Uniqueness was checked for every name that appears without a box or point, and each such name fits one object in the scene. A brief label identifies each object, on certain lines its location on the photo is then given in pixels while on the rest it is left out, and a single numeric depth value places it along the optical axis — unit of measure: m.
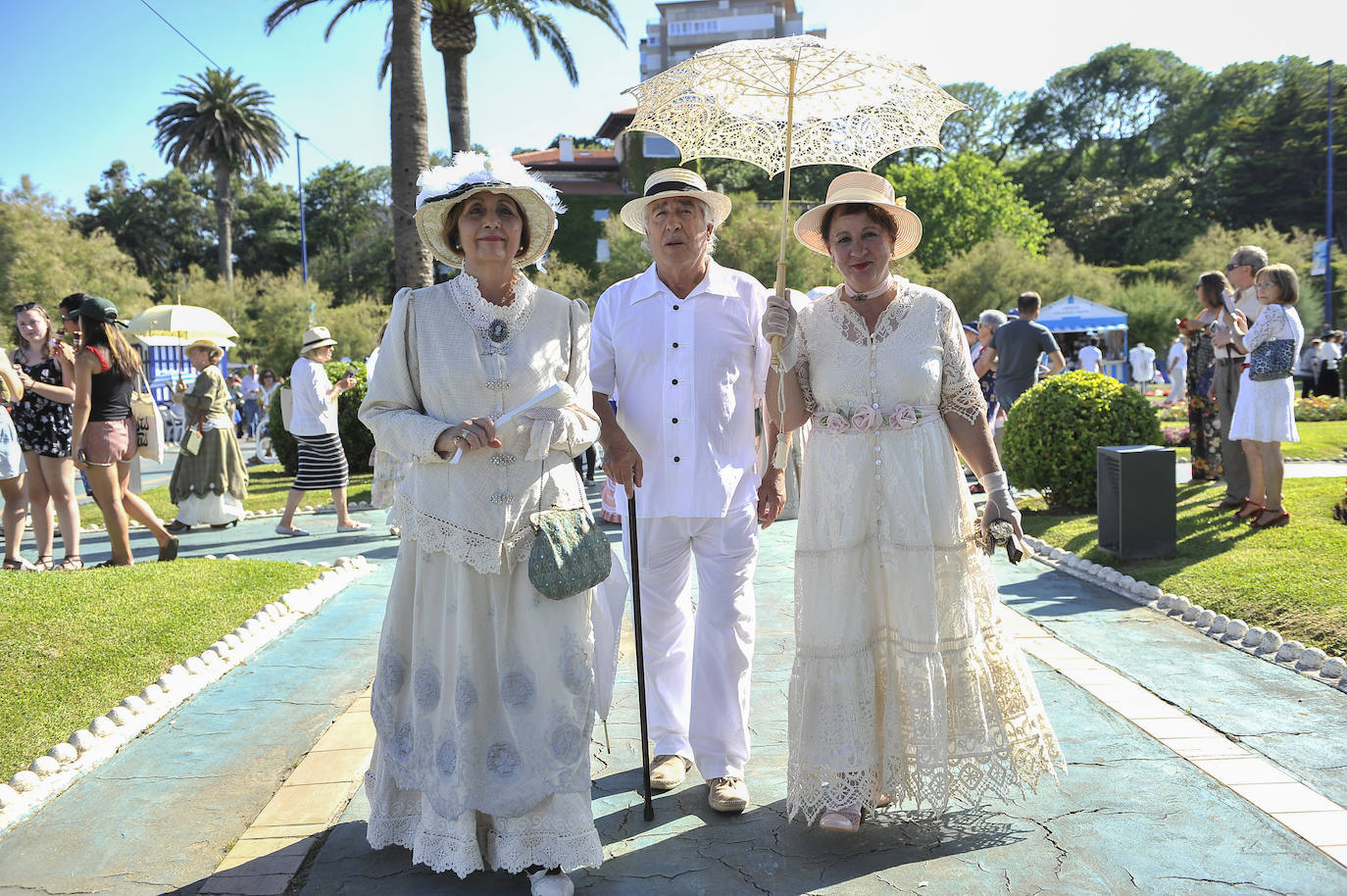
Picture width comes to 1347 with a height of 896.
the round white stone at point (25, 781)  3.94
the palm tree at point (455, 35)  15.77
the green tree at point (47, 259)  32.50
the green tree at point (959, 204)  56.50
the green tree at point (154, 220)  57.75
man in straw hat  3.90
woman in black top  7.51
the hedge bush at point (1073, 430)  9.23
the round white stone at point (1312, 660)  5.04
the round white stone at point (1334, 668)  4.85
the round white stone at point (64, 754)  4.24
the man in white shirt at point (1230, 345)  8.67
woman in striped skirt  10.38
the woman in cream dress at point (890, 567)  3.40
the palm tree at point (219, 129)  45.69
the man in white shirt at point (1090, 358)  21.62
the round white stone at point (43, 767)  4.09
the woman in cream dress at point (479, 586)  3.10
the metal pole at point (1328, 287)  35.38
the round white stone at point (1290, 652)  5.19
